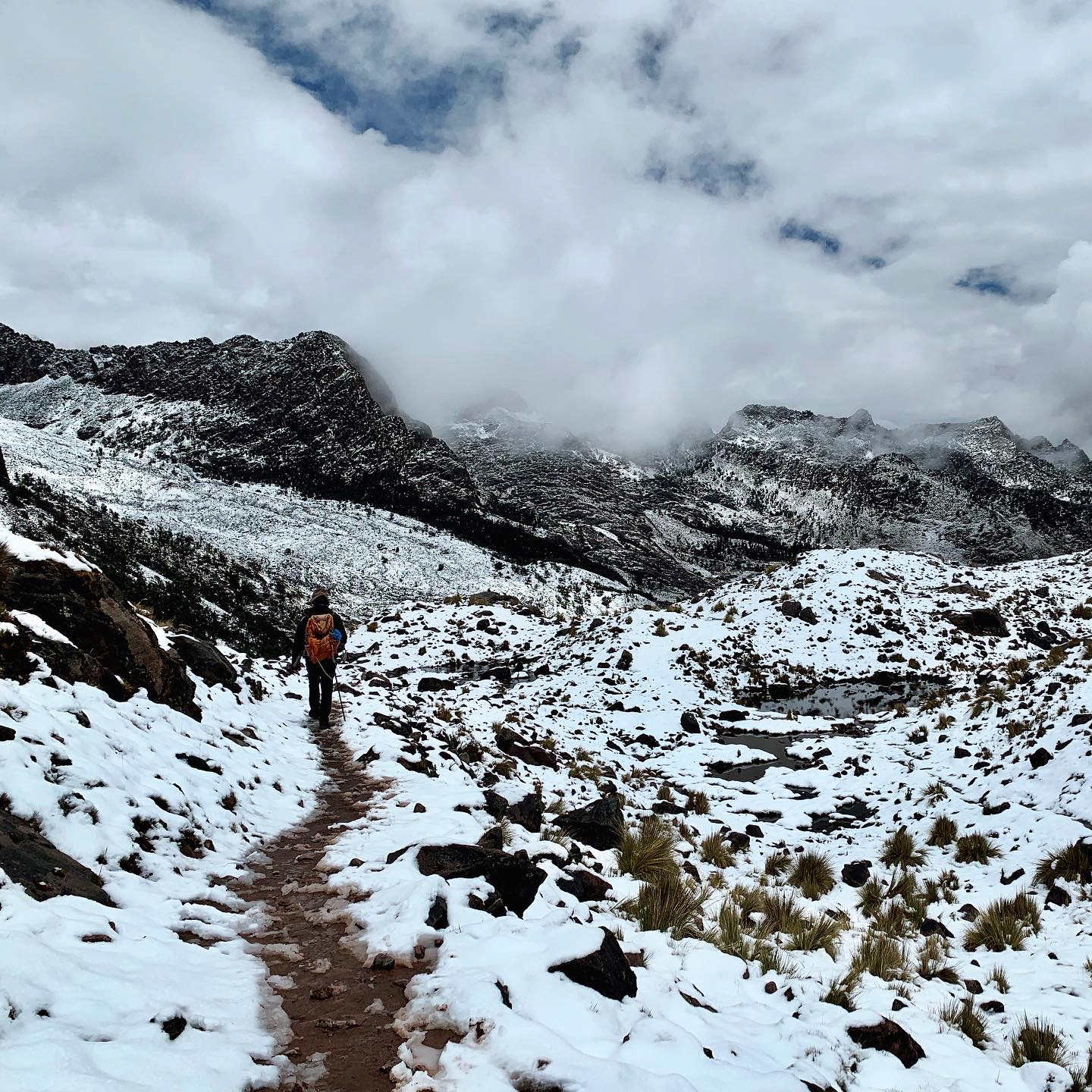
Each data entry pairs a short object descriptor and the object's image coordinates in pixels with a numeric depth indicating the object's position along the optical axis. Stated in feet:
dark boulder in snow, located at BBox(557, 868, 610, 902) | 20.92
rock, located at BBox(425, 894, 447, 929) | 16.56
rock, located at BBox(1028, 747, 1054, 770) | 32.94
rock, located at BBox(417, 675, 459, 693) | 72.48
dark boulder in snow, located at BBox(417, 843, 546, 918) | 18.74
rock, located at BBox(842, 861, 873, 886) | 27.68
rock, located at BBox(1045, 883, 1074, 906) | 22.85
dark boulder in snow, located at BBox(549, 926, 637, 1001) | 13.99
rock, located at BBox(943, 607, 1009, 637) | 87.15
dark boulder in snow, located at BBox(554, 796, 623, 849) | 28.43
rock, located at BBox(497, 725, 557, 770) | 45.88
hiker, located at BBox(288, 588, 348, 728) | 46.52
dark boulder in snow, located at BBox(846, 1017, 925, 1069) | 13.93
